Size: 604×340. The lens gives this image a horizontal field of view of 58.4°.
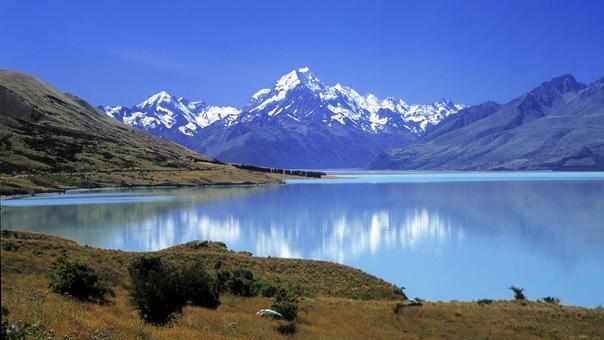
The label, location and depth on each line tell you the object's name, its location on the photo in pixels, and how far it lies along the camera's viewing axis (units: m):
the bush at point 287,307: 26.47
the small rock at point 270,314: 26.41
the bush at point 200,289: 26.23
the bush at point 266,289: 34.99
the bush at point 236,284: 34.41
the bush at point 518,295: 39.88
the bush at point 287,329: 23.34
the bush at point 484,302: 36.45
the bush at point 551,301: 37.53
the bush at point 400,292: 43.84
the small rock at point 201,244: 57.88
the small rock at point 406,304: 32.88
